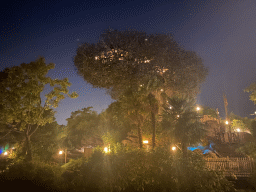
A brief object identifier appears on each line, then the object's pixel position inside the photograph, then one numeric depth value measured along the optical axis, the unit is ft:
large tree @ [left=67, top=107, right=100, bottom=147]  120.78
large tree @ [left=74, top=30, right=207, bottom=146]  66.85
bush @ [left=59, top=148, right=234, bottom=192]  35.22
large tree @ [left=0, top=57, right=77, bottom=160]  47.80
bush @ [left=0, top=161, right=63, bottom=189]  36.99
